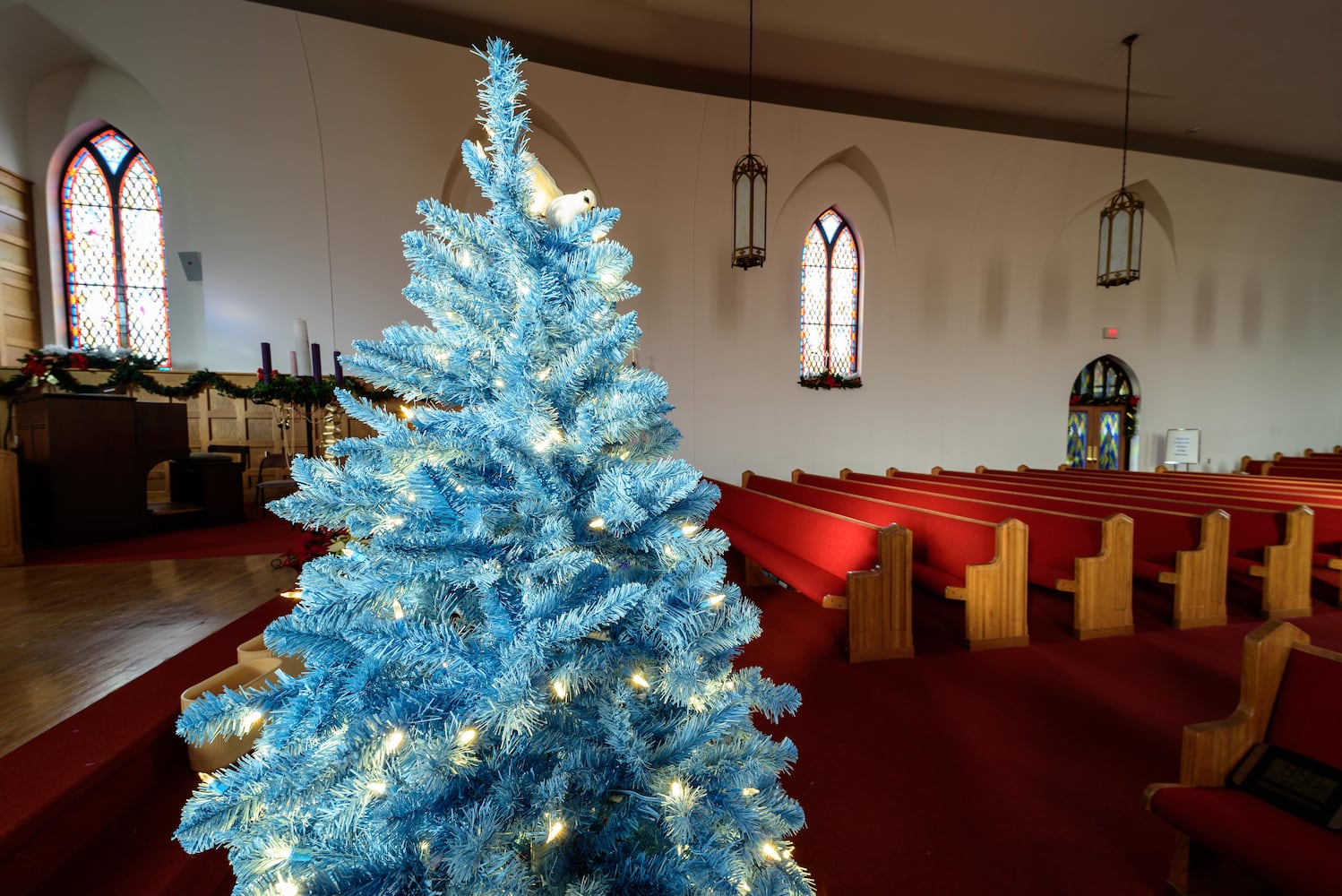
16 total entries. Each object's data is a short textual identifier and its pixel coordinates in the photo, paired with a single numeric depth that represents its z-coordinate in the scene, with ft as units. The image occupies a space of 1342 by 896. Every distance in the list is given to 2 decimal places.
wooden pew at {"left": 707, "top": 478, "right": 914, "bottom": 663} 9.62
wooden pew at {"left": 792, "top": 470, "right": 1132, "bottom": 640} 10.57
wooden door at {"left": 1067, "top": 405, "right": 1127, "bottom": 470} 31.37
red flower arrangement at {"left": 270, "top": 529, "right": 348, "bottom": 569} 7.09
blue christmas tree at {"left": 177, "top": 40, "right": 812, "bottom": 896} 2.54
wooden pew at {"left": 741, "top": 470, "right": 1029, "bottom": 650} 10.16
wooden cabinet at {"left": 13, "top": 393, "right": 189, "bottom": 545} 11.04
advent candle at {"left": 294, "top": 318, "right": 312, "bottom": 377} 10.47
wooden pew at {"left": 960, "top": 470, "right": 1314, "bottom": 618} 11.73
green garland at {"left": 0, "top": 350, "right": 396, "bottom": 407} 10.11
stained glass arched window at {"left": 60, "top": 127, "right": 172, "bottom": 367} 20.21
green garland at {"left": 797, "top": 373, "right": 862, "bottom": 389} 26.43
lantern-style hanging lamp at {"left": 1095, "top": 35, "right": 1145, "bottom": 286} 21.08
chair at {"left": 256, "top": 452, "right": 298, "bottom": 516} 17.62
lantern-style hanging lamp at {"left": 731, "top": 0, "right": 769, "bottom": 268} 19.15
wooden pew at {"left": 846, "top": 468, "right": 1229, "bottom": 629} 10.99
